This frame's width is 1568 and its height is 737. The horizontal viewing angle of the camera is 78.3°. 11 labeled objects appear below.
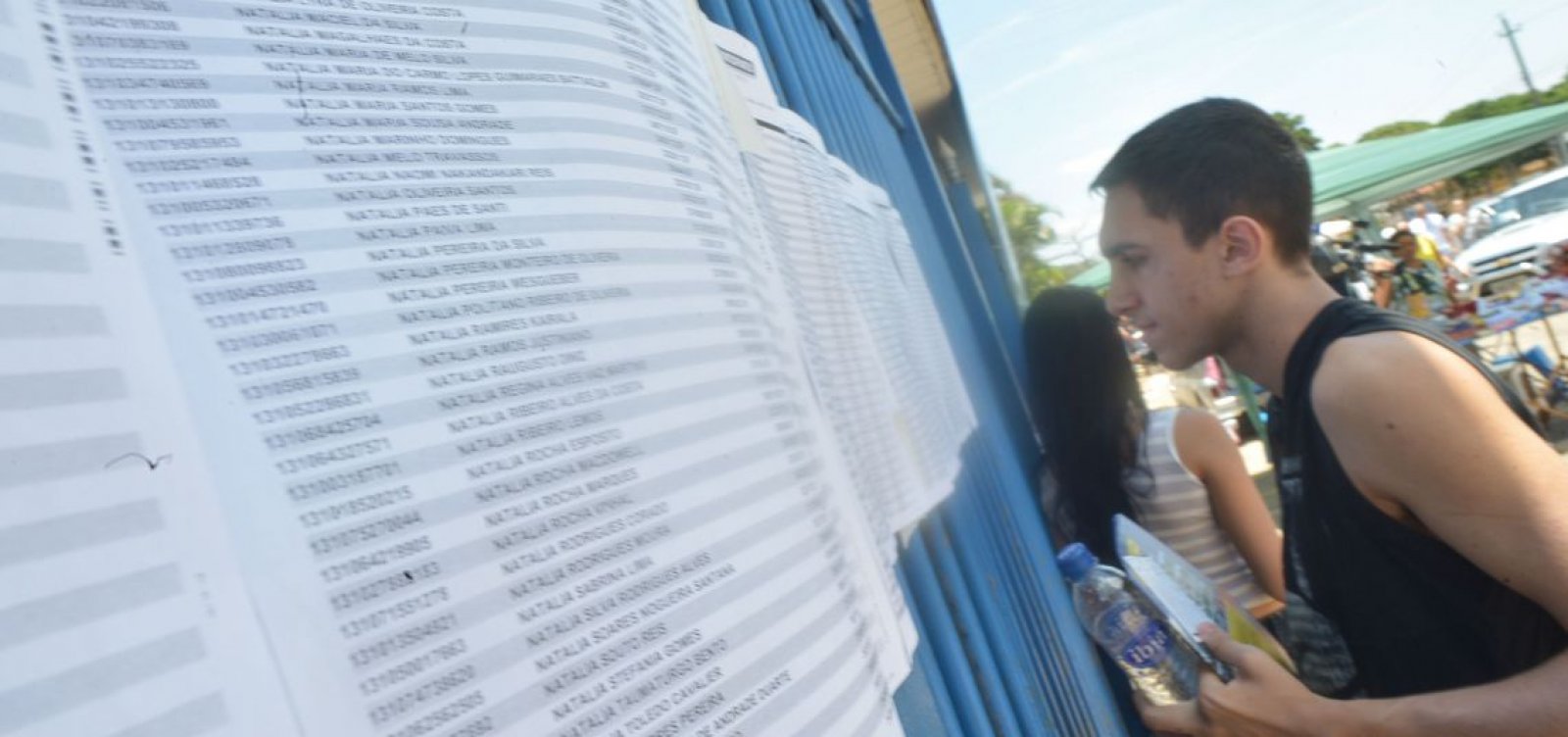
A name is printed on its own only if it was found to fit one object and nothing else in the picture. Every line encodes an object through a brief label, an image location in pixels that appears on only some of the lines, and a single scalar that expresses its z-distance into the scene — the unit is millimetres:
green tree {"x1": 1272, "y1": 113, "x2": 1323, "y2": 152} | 38344
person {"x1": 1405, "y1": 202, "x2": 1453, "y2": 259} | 13140
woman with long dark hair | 2557
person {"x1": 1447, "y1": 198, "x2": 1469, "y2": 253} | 15547
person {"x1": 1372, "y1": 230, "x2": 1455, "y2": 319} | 7309
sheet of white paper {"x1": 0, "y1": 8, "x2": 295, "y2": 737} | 295
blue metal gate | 1166
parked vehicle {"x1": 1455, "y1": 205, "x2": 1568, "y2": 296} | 10883
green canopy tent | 9023
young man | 1333
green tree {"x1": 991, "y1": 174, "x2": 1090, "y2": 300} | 29547
